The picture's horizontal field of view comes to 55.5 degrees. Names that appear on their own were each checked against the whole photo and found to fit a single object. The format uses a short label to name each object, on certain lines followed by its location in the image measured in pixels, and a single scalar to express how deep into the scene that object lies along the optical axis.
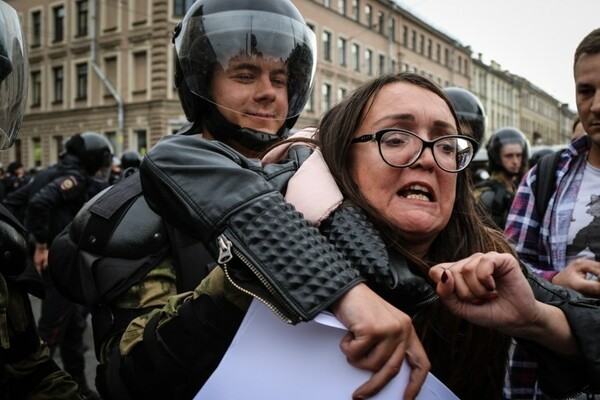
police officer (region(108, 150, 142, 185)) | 8.45
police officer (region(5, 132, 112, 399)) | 4.04
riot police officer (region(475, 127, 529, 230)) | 4.11
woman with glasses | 0.91
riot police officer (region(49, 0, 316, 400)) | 1.07
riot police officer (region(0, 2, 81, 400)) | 1.45
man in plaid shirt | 1.76
